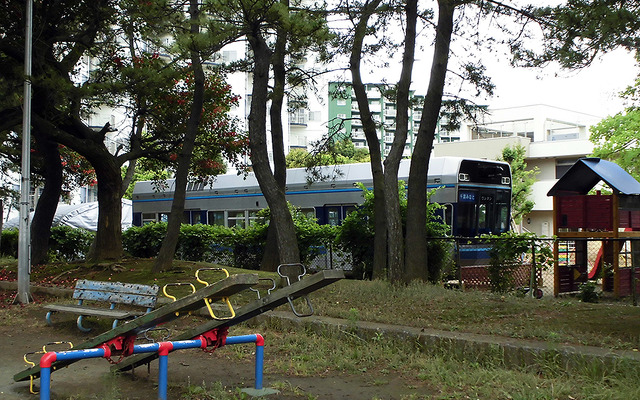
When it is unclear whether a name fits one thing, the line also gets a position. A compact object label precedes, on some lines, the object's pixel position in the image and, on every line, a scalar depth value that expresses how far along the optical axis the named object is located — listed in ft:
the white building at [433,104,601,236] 152.35
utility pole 43.19
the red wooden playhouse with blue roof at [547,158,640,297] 45.19
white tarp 104.53
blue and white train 59.47
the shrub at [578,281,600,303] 40.40
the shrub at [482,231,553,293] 43.24
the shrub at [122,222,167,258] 71.51
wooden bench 29.58
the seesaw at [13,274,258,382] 19.27
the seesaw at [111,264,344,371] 20.43
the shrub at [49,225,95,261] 72.95
